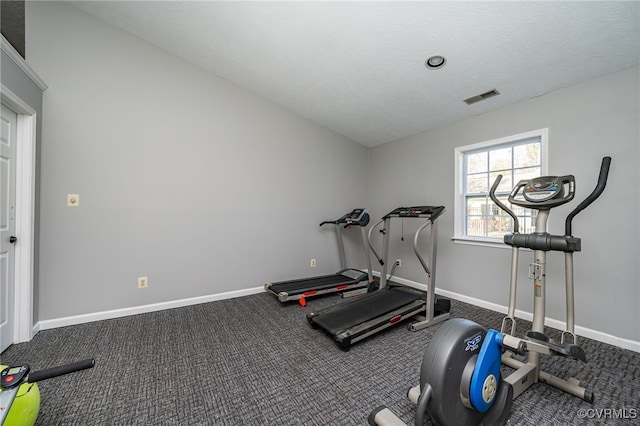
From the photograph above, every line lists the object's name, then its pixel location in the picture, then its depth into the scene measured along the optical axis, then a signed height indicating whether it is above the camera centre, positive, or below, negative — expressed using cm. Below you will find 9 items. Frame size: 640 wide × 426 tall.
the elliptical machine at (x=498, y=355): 127 -78
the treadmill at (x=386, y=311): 237 -104
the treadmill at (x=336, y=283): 334 -103
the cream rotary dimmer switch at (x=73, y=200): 266 +11
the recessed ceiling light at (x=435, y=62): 248 +151
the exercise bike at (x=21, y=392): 112 -84
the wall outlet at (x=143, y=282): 297 -83
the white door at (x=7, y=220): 210 -9
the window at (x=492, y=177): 290 +47
